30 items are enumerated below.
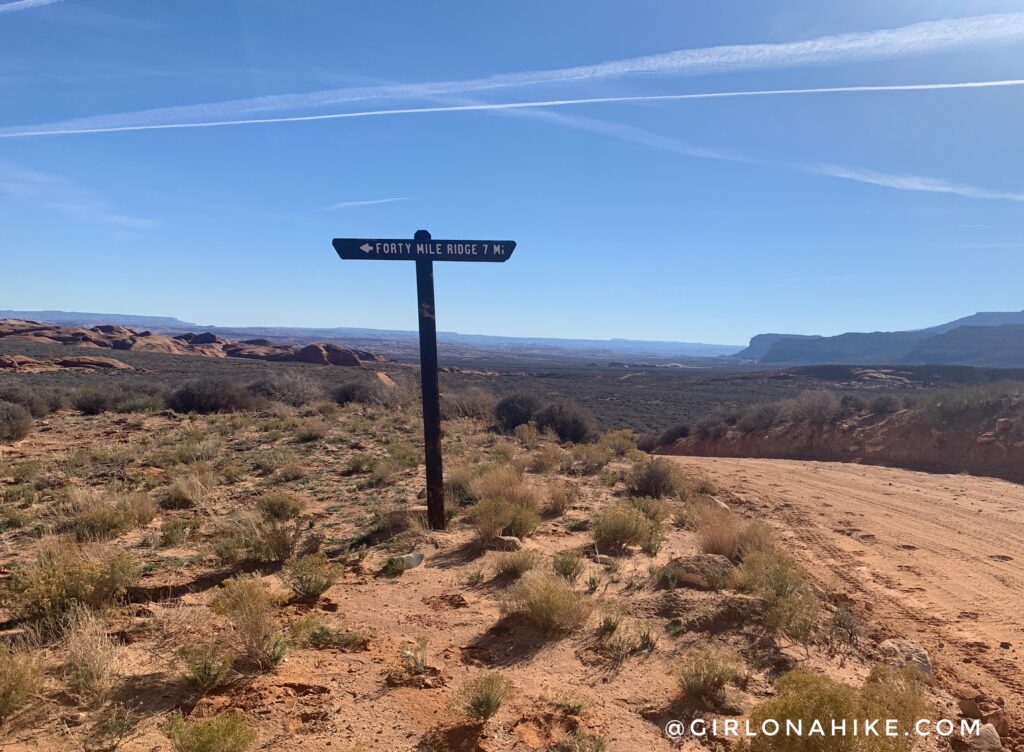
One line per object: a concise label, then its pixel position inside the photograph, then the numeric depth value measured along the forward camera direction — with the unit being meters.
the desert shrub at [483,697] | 3.53
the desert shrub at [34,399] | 16.31
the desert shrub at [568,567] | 6.13
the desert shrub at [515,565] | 6.18
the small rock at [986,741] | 3.64
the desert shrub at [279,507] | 7.68
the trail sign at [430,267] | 7.14
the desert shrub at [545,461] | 12.55
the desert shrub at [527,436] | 16.66
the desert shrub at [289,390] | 22.06
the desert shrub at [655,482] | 10.95
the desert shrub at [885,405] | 21.34
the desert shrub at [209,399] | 19.20
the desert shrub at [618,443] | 16.22
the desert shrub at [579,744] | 3.32
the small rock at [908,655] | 4.55
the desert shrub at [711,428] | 24.95
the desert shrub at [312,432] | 14.32
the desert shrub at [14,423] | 13.05
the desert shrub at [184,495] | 8.66
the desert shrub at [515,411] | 20.80
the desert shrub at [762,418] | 24.01
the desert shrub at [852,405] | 22.34
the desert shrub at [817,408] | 22.30
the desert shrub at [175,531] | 6.86
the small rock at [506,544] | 7.11
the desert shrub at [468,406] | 22.34
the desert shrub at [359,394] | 23.06
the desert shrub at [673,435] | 26.12
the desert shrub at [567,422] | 19.75
